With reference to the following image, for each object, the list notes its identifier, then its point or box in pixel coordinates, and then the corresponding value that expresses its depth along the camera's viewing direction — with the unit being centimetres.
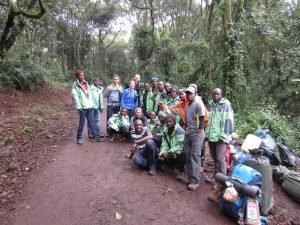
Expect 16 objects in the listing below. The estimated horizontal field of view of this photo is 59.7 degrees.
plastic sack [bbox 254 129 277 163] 709
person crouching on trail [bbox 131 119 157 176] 586
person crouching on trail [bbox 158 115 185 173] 573
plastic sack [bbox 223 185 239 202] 421
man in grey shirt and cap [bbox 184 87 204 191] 516
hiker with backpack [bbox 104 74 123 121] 851
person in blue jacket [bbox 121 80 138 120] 823
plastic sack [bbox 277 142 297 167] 709
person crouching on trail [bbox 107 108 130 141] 795
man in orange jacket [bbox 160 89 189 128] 593
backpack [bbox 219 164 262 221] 434
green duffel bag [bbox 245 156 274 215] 492
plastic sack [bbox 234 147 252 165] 566
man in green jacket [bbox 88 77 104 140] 774
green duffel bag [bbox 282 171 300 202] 567
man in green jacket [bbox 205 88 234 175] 526
